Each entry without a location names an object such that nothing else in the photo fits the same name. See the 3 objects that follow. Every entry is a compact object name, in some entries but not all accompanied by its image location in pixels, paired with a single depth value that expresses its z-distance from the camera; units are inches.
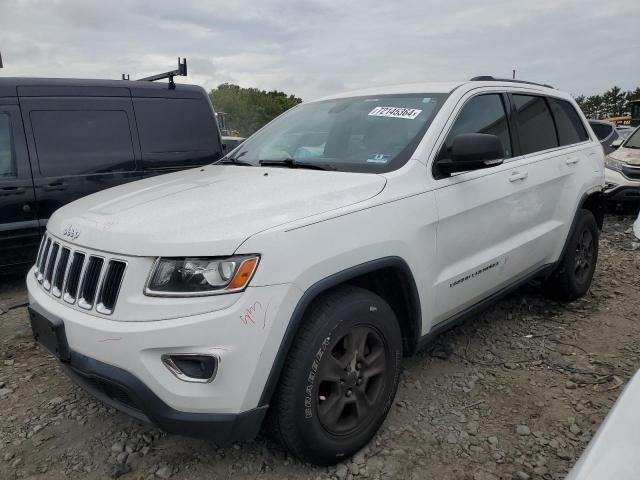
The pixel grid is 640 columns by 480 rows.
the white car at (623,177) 303.9
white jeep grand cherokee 72.6
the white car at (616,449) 44.3
